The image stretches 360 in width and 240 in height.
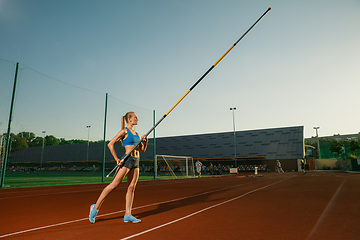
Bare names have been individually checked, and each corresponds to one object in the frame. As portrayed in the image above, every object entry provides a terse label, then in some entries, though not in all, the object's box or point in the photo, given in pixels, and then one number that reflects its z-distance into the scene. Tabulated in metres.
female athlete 4.32
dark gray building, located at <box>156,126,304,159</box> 42.69
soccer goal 40.62
